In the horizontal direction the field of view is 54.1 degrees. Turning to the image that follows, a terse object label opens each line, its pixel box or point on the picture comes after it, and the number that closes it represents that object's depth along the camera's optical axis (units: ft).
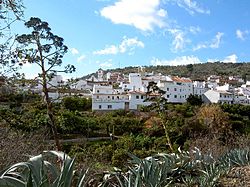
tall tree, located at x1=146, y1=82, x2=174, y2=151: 56.55
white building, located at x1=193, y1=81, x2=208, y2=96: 151.37
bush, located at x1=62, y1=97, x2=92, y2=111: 102.26
